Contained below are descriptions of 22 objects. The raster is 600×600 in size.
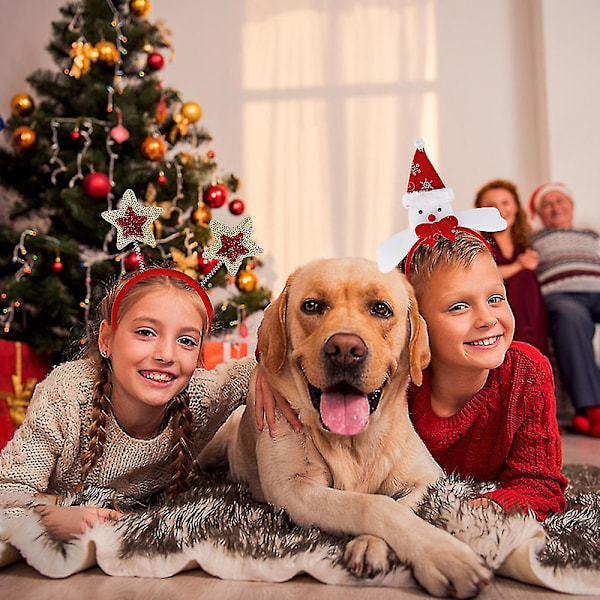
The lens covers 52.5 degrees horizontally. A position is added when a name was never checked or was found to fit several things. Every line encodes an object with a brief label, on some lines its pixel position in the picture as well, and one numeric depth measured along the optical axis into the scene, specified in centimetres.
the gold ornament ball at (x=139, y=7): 369
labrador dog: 135
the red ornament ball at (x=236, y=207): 419
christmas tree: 338
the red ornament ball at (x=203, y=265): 363
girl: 159
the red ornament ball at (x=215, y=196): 378
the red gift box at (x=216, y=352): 343
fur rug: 117
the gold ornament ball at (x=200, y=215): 376
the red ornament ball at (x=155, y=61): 378
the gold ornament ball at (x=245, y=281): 389
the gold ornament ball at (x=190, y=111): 386
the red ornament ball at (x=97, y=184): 335
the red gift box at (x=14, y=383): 318
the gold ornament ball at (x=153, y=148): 354
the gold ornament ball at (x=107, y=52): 353
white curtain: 548
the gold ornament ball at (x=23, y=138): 341
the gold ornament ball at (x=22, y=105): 356
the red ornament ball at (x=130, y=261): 341
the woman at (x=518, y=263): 419
